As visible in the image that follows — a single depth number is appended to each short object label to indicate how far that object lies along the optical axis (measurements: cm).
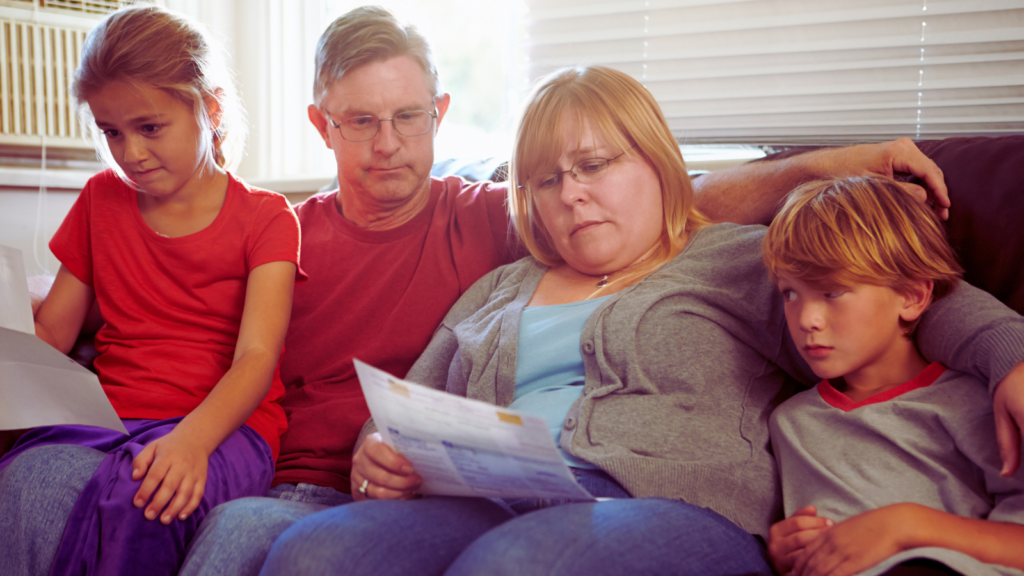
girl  101
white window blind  168
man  128
